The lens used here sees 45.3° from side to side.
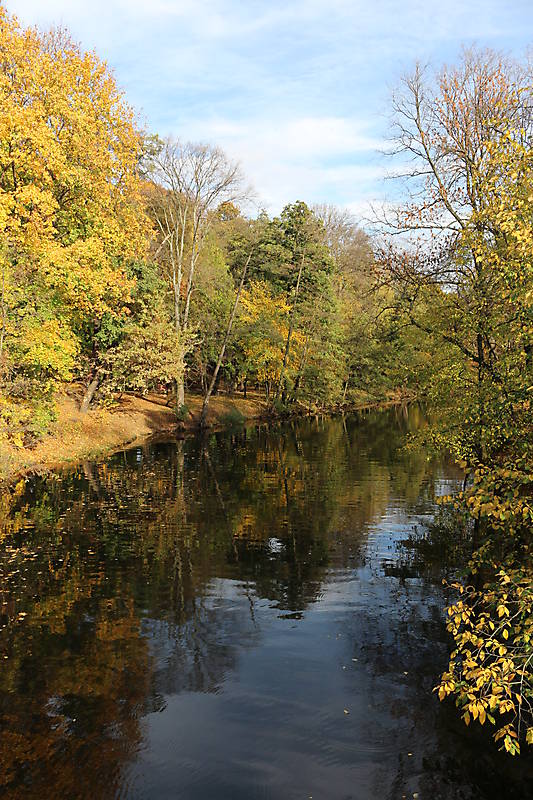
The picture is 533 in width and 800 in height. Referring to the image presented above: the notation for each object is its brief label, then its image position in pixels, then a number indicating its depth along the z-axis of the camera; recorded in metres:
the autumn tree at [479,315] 7.57
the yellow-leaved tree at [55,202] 24.94
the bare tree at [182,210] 44.81
